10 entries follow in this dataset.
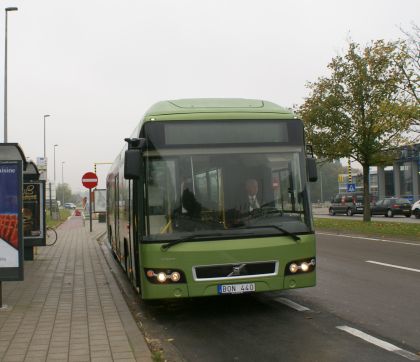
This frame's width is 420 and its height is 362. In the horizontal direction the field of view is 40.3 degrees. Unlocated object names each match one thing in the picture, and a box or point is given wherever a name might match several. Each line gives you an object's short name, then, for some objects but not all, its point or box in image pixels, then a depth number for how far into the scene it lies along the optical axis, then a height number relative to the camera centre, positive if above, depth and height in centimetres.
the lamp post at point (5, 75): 2573 +626
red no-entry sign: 2636 +139
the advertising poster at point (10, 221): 773 -11
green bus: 700 +4
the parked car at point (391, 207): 3941 -51
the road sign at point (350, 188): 3721 +86
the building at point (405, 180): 5245 +195
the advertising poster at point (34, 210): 1444 +5
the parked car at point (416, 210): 3703 -72
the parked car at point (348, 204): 4472 -22
